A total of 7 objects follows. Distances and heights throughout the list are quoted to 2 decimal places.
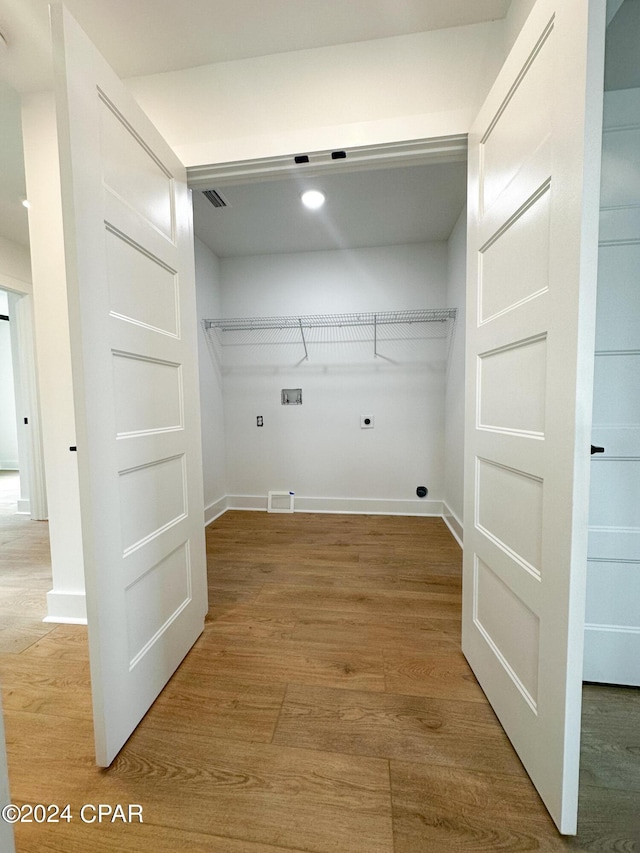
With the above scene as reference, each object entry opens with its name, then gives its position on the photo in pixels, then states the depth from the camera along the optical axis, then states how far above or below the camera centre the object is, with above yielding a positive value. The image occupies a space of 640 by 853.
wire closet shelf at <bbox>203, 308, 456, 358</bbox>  2.88 +0.77
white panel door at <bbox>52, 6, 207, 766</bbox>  0.87 +0.10
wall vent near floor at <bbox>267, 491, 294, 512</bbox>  3.25 -0.92
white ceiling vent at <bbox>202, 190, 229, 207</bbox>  2.12 +1.37
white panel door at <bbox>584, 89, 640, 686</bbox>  1.16 -0.07
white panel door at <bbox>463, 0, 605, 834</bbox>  0.73 +0.08
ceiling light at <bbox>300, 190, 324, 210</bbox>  2.17 +1.38
